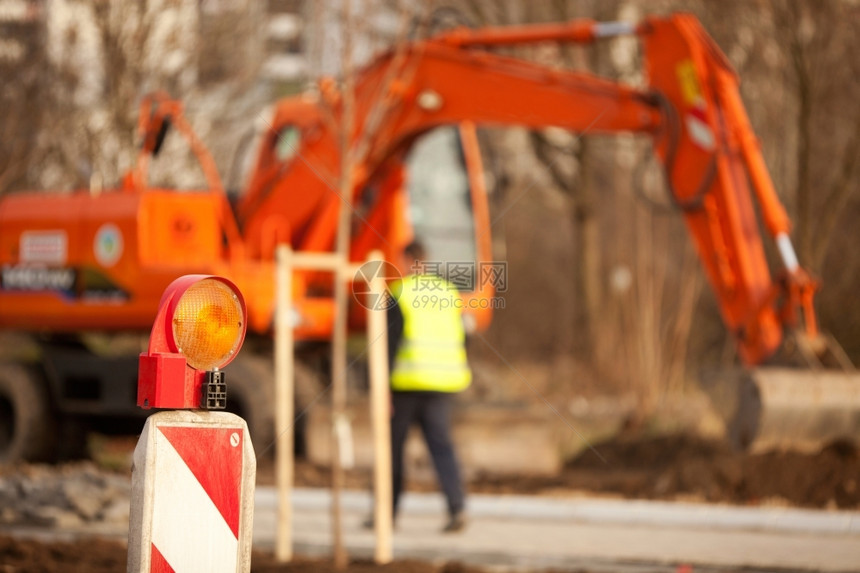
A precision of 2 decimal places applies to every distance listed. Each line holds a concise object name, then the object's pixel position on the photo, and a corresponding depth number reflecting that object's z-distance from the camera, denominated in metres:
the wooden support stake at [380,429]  13.68
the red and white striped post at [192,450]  6.37
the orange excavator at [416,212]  20.16
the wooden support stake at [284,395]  13.67
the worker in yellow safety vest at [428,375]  16.16
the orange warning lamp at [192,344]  6.49
